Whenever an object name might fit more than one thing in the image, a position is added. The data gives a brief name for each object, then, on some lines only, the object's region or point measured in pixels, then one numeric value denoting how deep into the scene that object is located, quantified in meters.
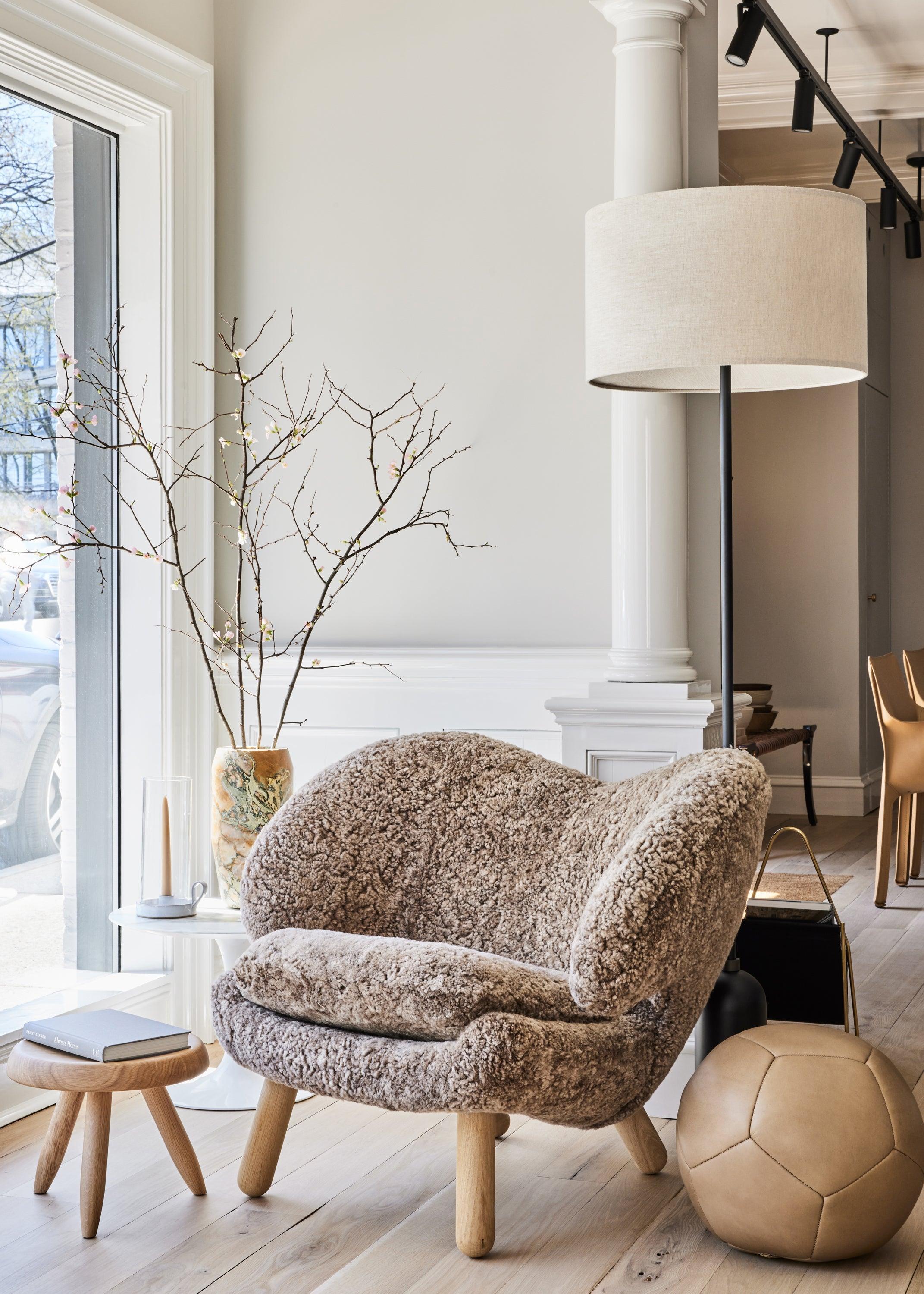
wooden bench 6.24
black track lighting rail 4.62
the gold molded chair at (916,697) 5.64
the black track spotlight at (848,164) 5.70
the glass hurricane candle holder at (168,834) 3.02
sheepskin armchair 2.19
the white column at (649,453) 3.15
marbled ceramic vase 3.01
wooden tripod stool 2.30
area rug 5.13
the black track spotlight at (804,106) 4.86
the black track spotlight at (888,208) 6.51
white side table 2.90
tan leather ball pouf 2.14
